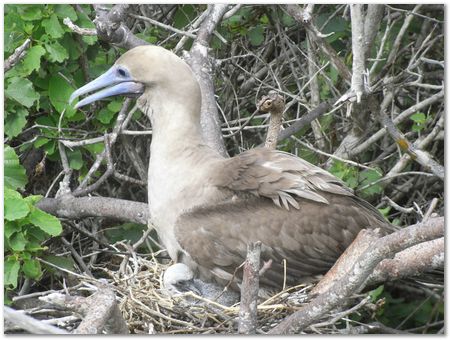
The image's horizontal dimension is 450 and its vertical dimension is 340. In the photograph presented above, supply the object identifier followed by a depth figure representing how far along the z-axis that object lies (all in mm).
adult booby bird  10531
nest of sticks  9984
